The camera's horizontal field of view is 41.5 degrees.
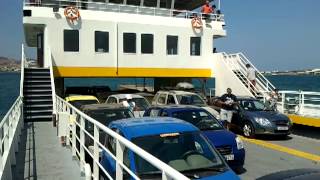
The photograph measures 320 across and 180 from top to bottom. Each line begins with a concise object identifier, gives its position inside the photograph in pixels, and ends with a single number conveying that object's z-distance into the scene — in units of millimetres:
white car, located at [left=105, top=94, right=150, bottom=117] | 16572
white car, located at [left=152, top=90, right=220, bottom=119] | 17266
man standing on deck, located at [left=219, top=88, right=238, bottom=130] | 16719
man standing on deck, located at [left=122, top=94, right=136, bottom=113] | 15883
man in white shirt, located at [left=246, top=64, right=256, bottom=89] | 24830
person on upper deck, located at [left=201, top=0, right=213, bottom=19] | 28641
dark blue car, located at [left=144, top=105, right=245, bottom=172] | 9555
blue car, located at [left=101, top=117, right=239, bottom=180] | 5707
